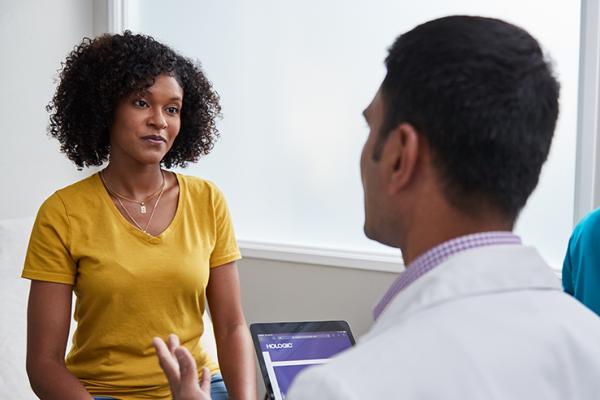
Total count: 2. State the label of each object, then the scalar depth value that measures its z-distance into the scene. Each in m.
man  1.48
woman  2.38
